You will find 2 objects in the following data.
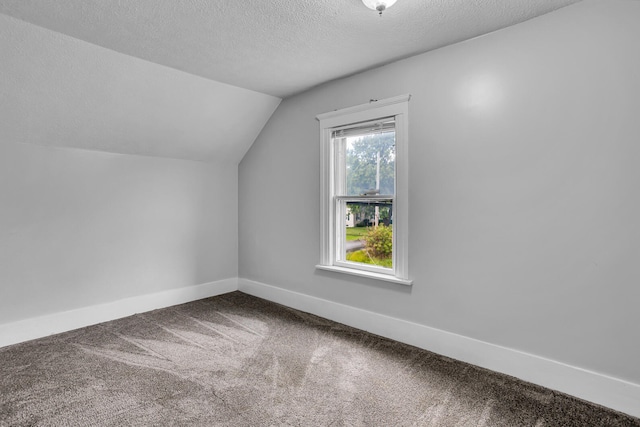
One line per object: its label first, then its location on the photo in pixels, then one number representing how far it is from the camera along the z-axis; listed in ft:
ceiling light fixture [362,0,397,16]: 6.48
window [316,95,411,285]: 9.63
